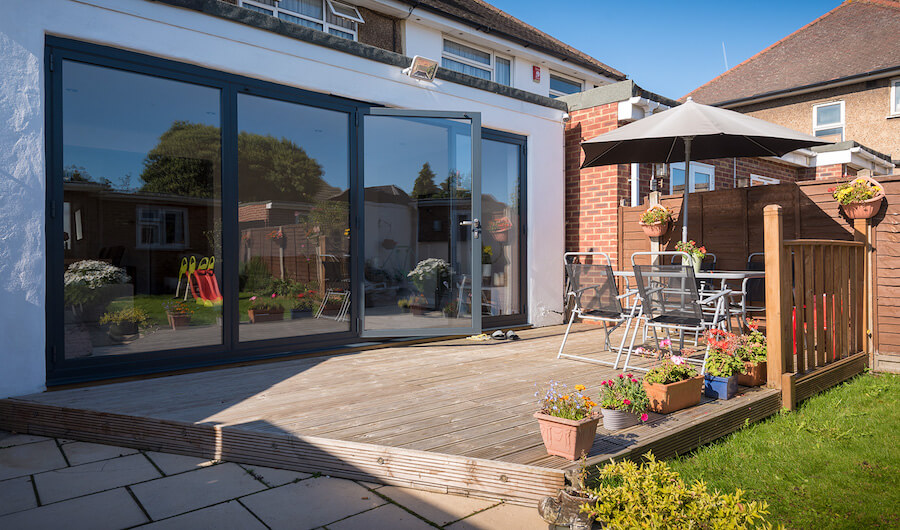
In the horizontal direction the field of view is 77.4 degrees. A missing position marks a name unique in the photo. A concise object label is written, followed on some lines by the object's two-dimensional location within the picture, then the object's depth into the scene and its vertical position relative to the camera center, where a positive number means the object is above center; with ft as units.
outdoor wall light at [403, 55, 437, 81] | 17.51 +6.22
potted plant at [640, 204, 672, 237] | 20.09 +1.60
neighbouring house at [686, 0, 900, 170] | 52.24 +18.51
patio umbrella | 15.24 +3.83
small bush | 5.86 -2.62
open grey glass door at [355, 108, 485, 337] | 17.17 +1.31
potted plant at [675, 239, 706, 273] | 16.71 +0.39
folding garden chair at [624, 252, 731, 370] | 12.73 -0.90
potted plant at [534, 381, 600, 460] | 7.60 -2.18
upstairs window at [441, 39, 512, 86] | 36.50 +13.53
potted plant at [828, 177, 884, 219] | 14.65 +1.73
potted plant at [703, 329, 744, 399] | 10.93 -2.10
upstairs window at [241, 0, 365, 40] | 30.99 +14.38
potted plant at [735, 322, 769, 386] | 11.74 -2.05
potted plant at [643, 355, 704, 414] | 9.86 -2.17
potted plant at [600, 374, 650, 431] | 9.08 -2.26
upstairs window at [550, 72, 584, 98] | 42.88 +14.11
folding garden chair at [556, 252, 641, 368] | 13.87 -0.76
